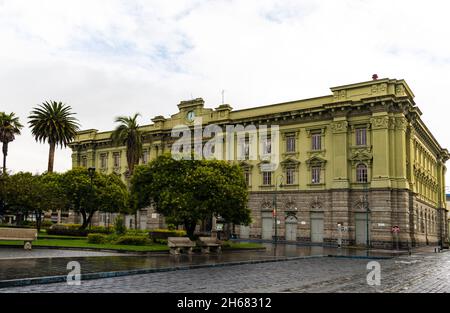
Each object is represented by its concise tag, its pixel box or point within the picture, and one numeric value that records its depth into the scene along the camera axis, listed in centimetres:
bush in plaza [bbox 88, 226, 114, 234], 4453
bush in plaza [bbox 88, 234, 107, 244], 3219
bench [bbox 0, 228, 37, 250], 2738
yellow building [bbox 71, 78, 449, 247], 4722
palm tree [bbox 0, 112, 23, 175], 6172
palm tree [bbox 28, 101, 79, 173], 6438
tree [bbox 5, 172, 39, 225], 3812
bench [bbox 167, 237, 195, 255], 2775
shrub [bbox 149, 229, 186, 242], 3771
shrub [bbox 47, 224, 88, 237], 4184
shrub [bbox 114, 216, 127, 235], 3478
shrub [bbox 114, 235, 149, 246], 3134
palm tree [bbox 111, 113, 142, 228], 5734
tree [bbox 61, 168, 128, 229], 4634
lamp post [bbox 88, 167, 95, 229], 4391
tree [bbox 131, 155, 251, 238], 3159
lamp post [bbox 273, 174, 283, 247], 5261
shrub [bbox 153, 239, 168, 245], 3481
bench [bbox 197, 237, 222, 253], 3059
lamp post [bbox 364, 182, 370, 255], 4675
